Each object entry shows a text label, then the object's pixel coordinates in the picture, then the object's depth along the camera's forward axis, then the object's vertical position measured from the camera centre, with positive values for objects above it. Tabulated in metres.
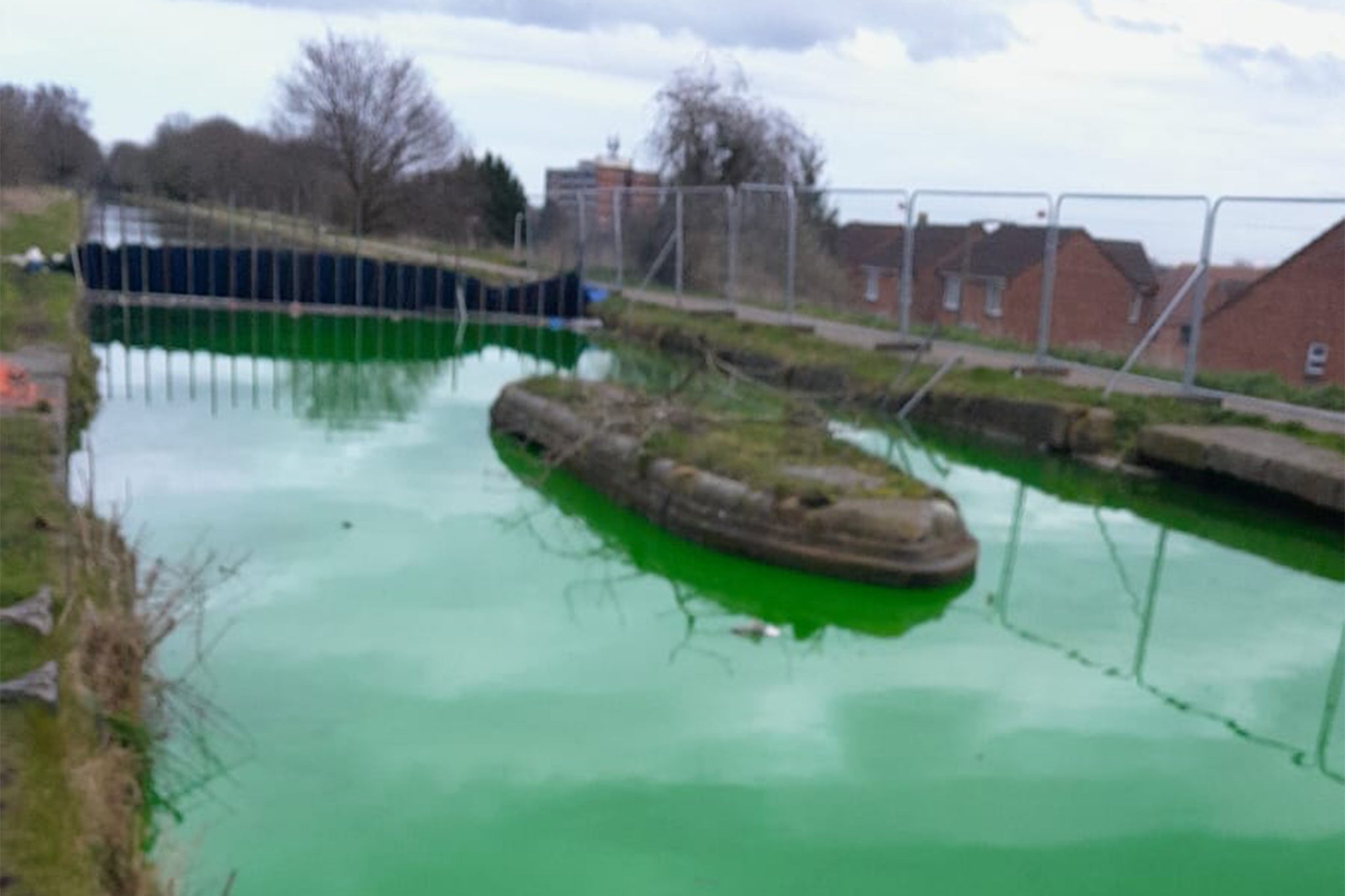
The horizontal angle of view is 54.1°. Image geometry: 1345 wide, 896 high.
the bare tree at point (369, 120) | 40.19 +3.52
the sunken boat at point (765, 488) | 7.08 -1.37
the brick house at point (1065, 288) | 12.73 -0.18
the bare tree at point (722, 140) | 28.66 +2.46
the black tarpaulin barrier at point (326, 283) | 20.84 -0.78
